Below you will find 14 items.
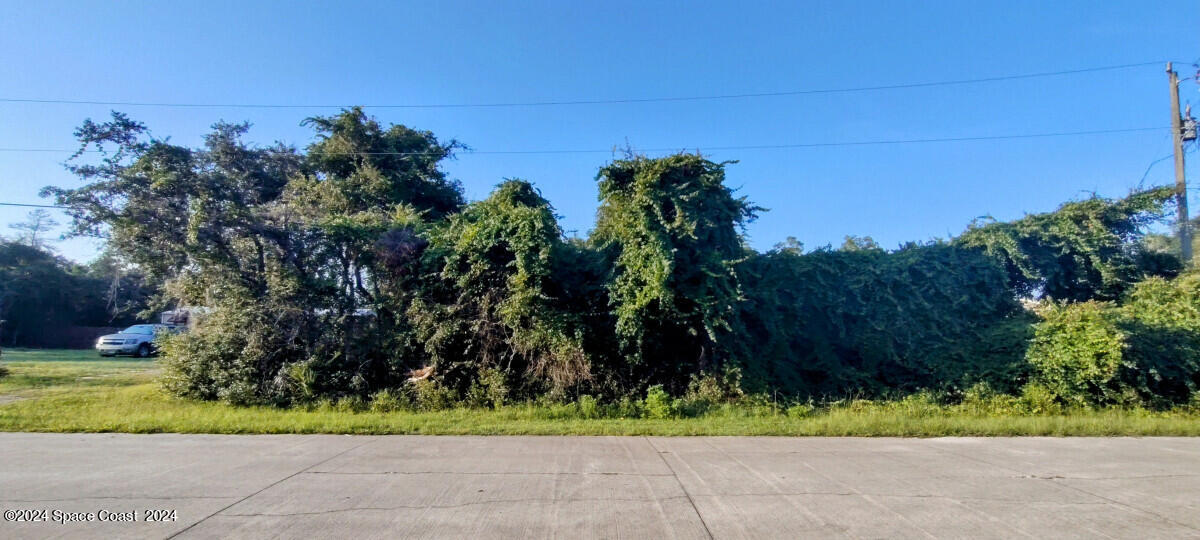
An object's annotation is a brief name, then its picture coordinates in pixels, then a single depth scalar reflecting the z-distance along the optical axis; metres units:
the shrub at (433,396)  12.10
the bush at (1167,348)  11.91
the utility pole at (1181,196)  15.52
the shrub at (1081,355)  11.50
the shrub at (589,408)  11.32
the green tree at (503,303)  12.05
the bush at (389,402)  11.95
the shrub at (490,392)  12.25
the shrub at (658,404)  11.27
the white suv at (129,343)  25.92
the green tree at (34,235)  40.28
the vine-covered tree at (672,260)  11.99
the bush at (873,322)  13.13
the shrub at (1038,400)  11.73
